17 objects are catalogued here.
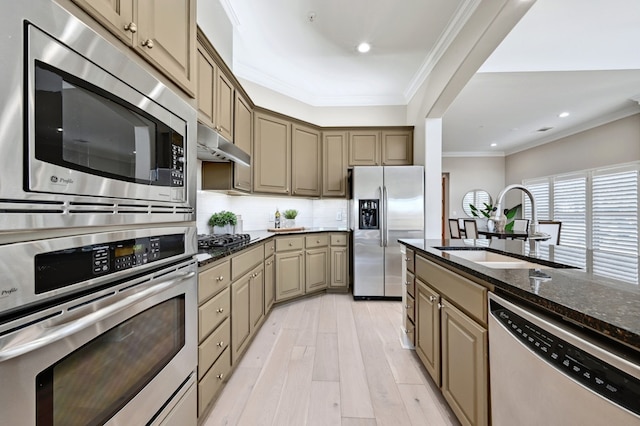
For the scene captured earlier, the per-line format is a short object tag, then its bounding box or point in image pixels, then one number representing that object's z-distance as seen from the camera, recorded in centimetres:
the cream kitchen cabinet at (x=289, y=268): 317
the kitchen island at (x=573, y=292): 60
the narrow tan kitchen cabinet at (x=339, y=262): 374
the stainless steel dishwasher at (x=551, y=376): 57
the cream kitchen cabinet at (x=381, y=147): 397
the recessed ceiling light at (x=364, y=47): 291
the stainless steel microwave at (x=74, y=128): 50
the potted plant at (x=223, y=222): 268
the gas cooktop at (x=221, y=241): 184
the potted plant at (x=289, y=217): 384
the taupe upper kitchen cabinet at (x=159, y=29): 77
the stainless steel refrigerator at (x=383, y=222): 346
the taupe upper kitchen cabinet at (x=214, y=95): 184
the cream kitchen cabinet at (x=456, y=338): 113
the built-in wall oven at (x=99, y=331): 52
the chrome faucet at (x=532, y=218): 172
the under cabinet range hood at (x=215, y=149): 168
